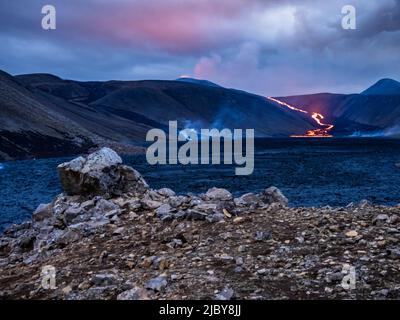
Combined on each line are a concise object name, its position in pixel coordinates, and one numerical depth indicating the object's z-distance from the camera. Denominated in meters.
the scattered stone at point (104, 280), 8.73
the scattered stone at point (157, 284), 8.21
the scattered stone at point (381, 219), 10.80
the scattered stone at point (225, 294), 7.63
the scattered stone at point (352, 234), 10.08
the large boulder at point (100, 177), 16.55
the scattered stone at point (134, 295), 7.87
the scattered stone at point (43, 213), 16.64
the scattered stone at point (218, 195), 15.31
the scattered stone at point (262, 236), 10.41
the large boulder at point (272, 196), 18.86
